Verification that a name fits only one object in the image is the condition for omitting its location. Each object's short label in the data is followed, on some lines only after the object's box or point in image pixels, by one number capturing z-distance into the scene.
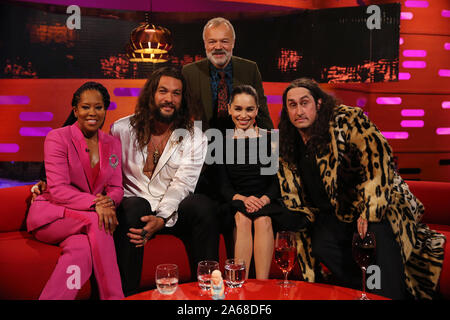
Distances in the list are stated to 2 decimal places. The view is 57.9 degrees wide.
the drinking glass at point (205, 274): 1.61
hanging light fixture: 4.06
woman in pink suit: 2.19
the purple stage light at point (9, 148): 4.75
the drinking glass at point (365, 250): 1.60
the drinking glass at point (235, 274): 1.62
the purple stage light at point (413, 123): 5.38
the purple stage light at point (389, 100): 5.32
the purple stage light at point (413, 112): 5.34
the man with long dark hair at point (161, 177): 2.42
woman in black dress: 2.62
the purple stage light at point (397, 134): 5.38
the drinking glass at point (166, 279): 1.55
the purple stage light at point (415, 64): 5.18
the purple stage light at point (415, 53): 5.18
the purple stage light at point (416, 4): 5.13
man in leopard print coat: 2.24
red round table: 1.54
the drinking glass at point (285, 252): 1.68
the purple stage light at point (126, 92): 4.93
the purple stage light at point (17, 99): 4.73
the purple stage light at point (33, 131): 4.77
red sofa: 2.35
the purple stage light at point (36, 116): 4.75
